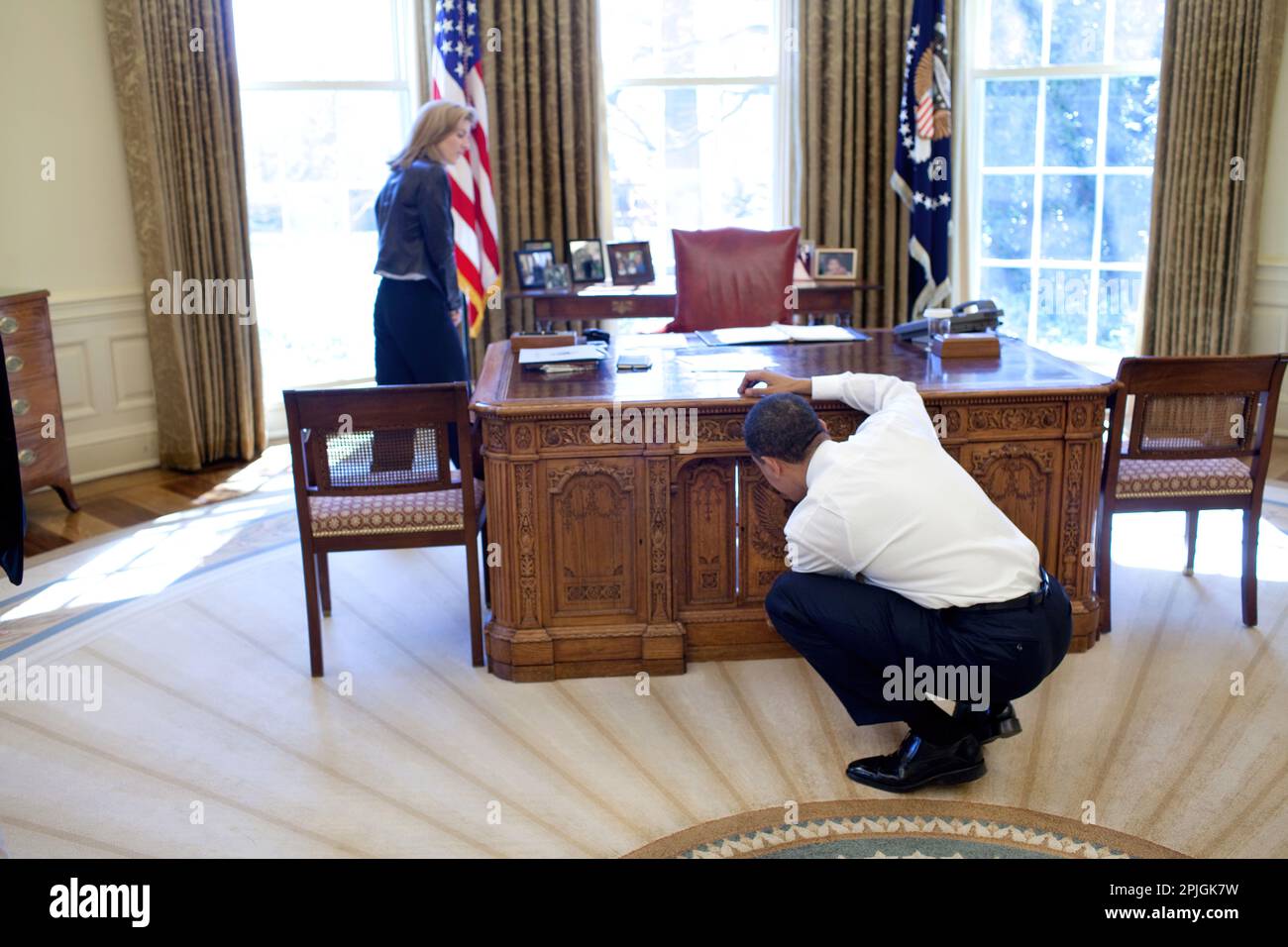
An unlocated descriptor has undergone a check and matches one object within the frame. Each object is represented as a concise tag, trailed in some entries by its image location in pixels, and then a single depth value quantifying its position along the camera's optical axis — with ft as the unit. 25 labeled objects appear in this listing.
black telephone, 14.60
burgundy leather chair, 18.28
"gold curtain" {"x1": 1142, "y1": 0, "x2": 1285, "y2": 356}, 20.49
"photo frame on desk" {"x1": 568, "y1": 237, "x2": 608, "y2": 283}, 21.70
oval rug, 9.38
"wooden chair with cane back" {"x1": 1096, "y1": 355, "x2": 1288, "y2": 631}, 12.63
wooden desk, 11.98
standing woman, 16.47
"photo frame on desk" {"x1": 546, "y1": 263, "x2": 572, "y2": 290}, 21.38
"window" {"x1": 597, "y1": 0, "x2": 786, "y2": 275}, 22.82
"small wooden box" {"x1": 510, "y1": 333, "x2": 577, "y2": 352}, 14.83
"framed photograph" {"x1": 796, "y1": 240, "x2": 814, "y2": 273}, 21.66
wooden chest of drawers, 17.13
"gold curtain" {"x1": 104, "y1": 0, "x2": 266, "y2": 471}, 19.29
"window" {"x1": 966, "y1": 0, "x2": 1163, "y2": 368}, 22.41
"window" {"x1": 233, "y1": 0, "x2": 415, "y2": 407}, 21.59
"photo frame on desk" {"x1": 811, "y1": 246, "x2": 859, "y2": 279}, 21.91
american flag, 20.79
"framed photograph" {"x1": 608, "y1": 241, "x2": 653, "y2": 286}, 21.53
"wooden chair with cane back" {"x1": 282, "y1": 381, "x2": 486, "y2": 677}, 11.92
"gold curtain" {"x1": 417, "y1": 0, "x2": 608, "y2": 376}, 21.47
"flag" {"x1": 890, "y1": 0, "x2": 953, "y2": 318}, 21.77
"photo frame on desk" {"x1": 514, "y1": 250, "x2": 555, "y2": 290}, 21.34
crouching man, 9.48
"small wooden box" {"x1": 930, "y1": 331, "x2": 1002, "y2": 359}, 13.71
